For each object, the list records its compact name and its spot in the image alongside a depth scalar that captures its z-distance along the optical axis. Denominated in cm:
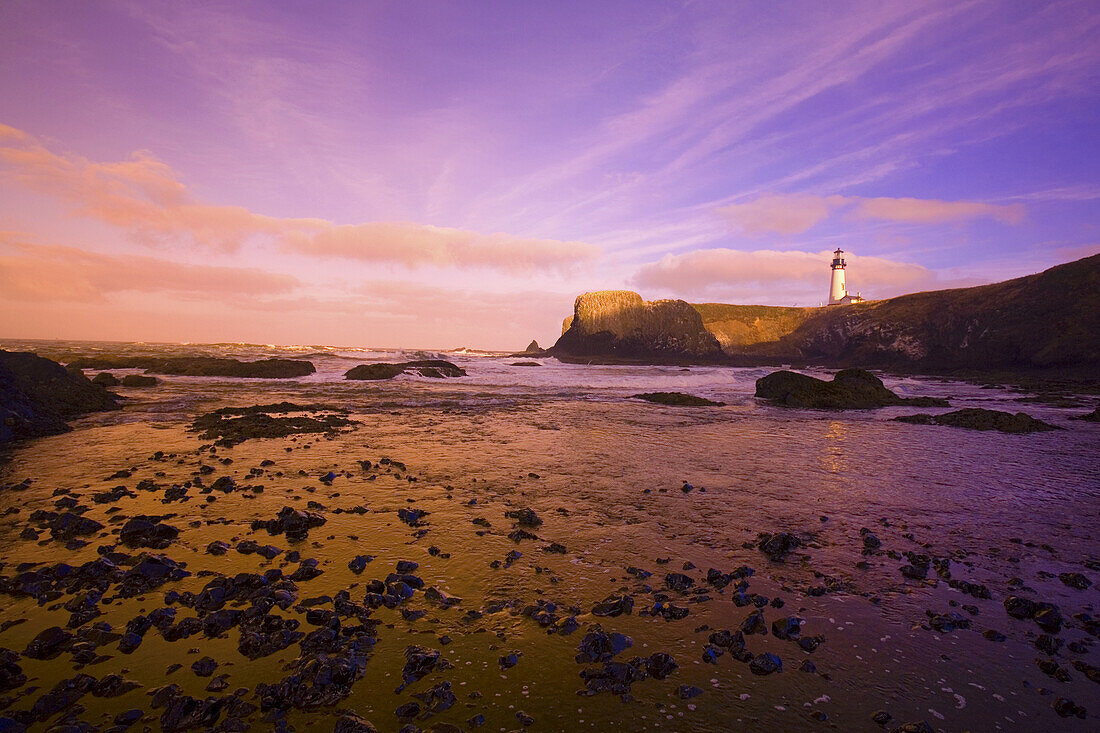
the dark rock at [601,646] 435
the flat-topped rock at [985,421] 1833
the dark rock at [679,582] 572
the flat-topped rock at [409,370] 4089
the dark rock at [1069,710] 367
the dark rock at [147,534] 674
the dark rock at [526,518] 782
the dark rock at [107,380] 2782
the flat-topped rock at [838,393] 2647
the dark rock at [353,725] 336
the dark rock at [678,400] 2705
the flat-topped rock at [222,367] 3959
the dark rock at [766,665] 418
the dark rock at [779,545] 680
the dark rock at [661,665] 413
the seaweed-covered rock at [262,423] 1503
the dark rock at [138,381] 3020
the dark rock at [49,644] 423
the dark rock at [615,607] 511
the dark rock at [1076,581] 593
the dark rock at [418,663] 403
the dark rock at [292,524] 723
